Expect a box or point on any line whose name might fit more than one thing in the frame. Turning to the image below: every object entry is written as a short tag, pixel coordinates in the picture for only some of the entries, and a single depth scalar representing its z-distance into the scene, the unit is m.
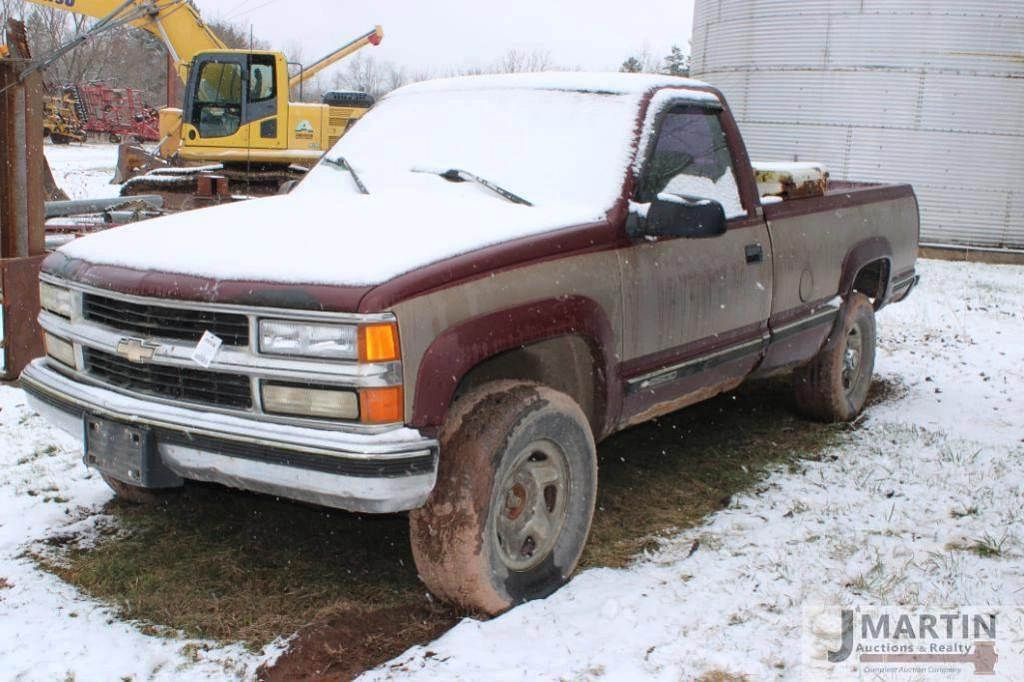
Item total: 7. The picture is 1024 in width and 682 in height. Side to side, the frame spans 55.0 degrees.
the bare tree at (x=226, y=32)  38.50
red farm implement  43.97
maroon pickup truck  3.08
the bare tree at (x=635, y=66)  75.16
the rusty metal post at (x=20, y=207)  6.49
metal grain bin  13.44
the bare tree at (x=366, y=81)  89.31
